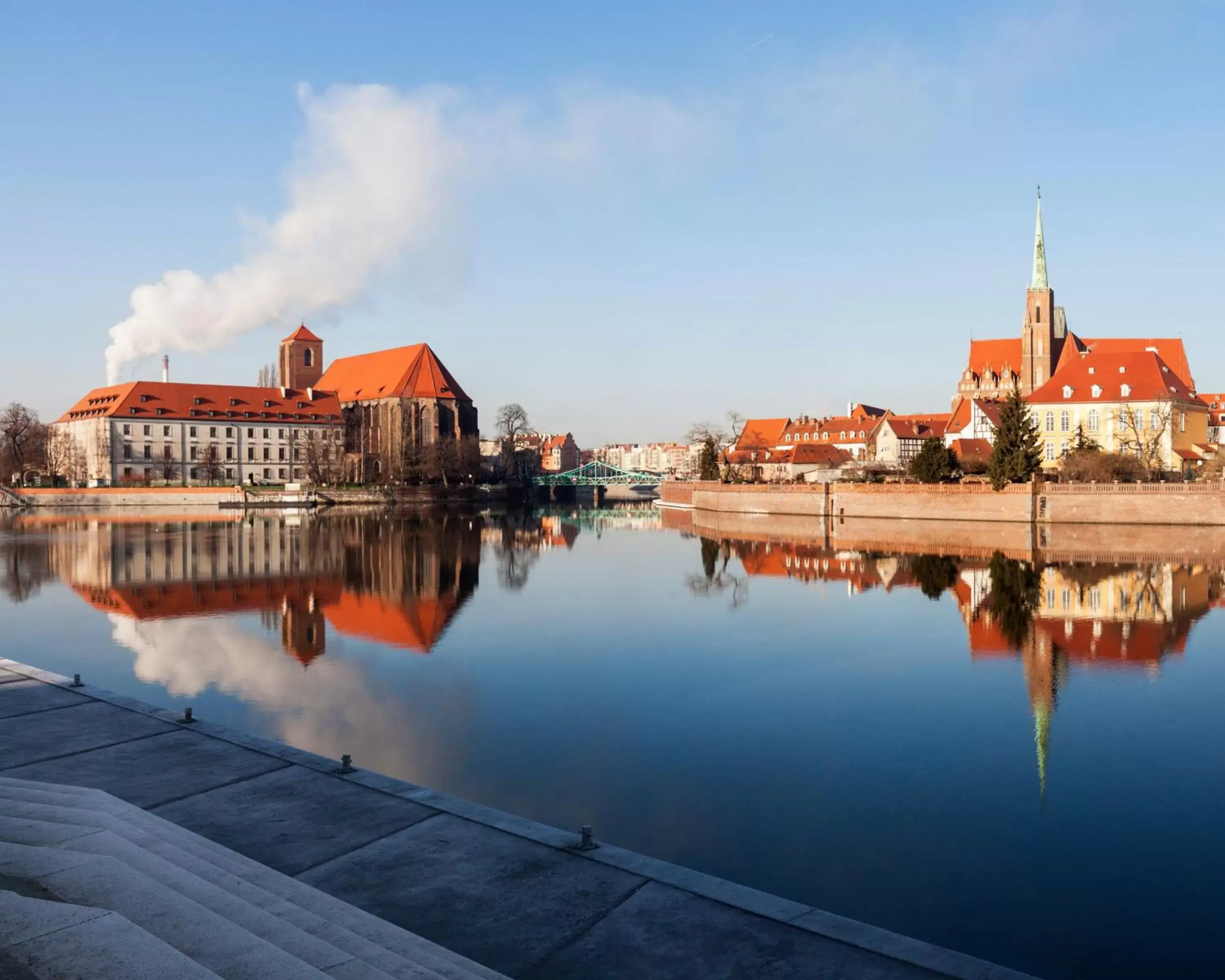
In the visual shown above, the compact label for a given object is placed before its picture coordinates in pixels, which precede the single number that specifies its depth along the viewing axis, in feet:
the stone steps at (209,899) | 16.47
